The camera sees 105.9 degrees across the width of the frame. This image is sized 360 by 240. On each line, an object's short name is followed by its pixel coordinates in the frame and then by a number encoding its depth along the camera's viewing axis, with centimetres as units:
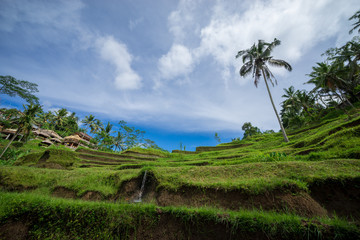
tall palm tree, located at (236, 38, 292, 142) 1561
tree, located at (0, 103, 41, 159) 1820
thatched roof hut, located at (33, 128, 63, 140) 3391
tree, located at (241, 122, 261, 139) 4895
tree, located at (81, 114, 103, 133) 4166
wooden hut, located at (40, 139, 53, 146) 3156
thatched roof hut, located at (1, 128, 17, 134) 2961
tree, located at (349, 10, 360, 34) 1651
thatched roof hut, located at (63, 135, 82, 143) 3662
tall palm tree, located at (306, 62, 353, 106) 1911
